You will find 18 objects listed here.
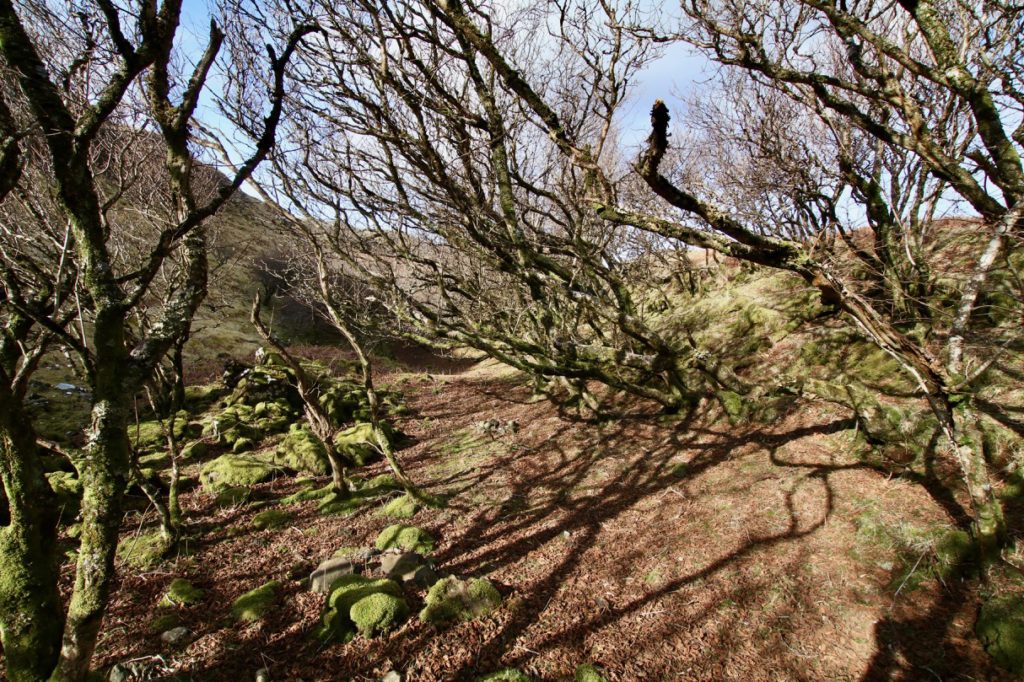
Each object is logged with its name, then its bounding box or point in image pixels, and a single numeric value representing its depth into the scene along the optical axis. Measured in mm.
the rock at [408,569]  5183
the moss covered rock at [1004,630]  3100
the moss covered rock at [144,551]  5867
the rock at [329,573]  5184
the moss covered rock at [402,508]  7129
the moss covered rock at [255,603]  4805
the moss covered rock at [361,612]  4379
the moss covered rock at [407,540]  6016
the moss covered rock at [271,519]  6992
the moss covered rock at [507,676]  3645
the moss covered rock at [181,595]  5047
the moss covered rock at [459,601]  4531
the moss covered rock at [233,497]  7766
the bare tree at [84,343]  3008
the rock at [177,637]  4402
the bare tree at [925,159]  3477
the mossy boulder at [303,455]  9492
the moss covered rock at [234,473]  8461
